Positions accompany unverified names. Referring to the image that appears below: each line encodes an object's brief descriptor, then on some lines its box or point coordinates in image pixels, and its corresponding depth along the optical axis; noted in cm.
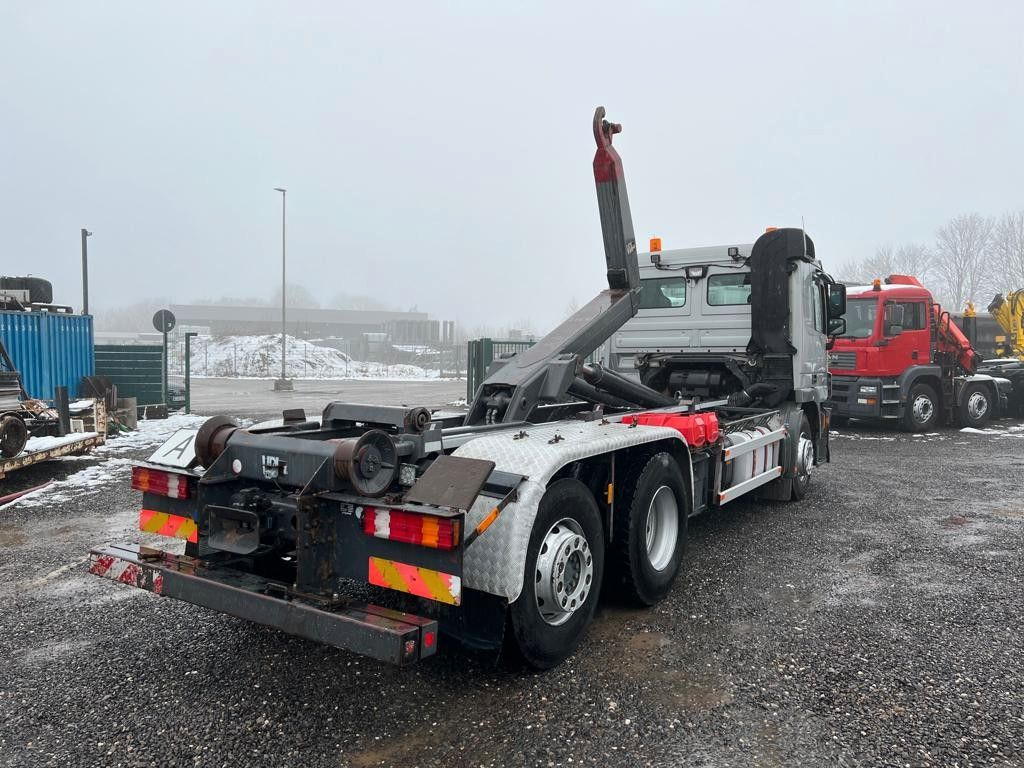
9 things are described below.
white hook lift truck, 312
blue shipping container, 1091
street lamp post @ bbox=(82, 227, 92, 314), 1999
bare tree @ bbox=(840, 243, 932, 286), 6275
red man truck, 1334
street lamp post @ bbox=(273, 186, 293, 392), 2656
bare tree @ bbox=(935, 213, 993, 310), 5725
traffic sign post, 1611
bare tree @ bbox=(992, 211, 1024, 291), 5459
